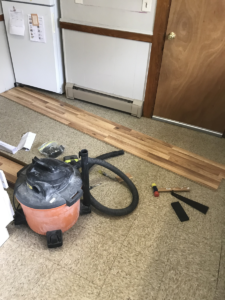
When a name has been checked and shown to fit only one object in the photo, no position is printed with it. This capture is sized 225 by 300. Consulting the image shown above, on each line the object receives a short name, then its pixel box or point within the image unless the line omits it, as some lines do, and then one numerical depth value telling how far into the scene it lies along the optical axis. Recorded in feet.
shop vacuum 4.00
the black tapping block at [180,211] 5.16
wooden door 6.46
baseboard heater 8.43
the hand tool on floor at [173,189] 5.75
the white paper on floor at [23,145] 6.68
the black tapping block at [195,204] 5.38
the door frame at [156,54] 6.73
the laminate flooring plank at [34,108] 8.19
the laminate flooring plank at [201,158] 6.64
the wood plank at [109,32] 7.23
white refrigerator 7.96
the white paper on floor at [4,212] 4.25
